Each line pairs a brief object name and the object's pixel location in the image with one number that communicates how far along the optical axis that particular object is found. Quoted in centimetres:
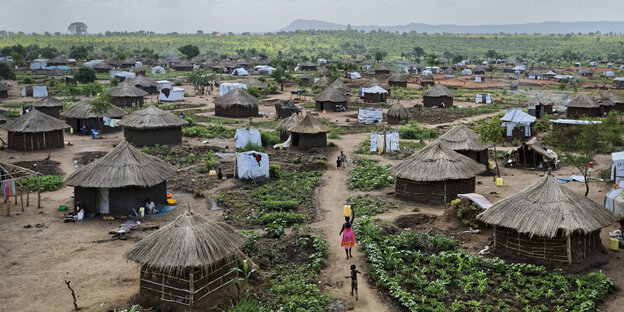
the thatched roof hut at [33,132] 3300
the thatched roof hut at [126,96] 5189
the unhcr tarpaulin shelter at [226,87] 6206
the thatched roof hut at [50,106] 4450
